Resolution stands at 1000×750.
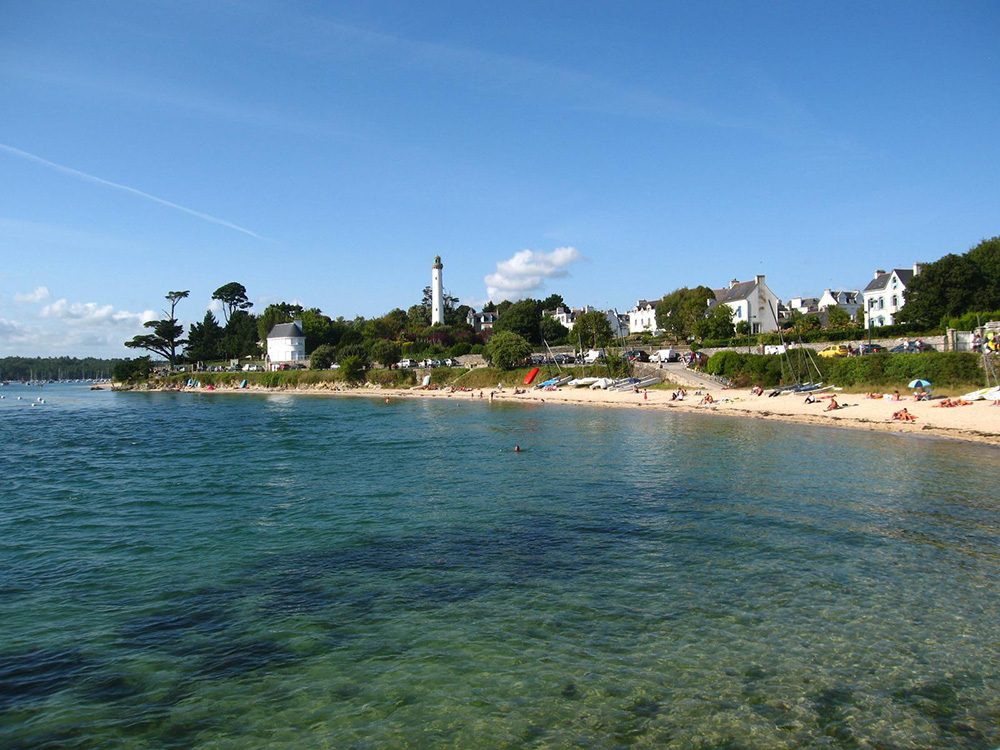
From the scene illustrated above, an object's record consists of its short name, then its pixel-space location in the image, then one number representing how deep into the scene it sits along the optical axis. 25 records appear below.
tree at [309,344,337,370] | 102.44
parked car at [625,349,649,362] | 69.38
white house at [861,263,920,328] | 74.06
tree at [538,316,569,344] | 102.50
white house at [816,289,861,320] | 108.25
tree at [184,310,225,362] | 124.25
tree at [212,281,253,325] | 144.75
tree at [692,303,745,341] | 78.31
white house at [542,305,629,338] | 124.50
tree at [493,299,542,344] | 98.12
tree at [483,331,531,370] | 78.44
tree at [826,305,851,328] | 84.38
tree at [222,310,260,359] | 125.31
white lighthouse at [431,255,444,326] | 128.12
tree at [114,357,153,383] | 123.75
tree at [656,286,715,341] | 89.62
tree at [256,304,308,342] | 126.71
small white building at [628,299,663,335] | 124.31
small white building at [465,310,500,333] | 140.88
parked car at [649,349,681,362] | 67.44
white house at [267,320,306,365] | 112.88
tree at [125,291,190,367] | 124.44
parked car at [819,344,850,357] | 51.56
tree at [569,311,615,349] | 88.38
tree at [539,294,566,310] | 144.88
